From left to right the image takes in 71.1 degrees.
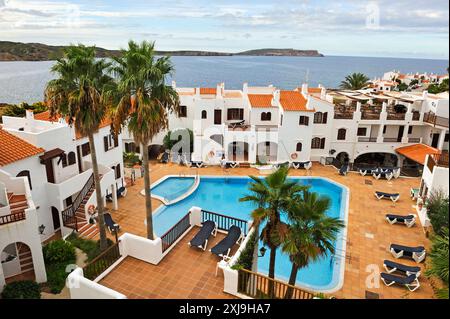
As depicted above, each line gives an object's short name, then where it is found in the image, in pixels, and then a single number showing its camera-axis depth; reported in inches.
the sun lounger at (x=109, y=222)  719.1
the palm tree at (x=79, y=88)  536.1
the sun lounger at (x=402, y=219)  795.4
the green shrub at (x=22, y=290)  485.7
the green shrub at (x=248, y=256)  444.1
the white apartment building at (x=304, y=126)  1200.8
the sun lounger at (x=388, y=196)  942.4
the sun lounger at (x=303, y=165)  1211.9
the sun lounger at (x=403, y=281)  567.2
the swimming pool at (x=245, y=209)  620.1
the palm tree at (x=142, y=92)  491.5
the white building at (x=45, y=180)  536.4
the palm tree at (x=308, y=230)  405.7
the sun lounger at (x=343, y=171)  1155.3
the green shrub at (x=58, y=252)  598.5
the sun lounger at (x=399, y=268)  589.4
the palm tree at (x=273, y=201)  423.2
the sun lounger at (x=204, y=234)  527.5
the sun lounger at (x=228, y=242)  503.2
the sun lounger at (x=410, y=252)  658.2
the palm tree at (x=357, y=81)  1940.2
